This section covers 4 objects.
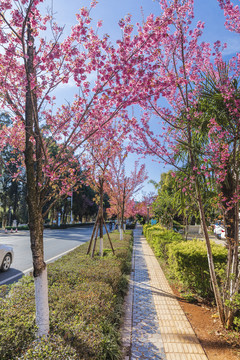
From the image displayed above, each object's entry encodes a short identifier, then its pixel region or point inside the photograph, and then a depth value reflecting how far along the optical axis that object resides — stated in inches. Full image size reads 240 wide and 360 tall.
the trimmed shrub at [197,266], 199.2
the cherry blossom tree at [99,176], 304.3
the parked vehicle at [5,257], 299.3
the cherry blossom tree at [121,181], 568.4
